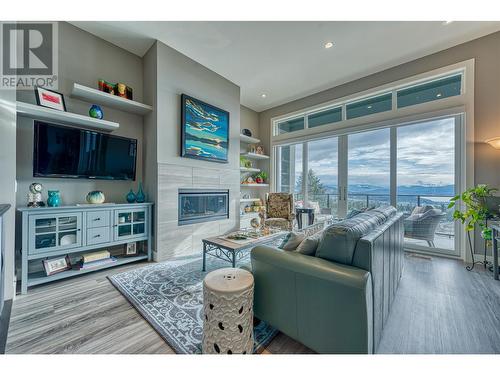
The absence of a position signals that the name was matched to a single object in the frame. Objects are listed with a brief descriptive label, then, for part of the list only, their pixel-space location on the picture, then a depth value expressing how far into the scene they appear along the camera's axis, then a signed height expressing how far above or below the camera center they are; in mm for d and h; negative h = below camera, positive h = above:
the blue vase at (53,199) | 2434 -153
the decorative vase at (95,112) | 2811 +1027
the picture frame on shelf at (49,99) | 2404 +1060
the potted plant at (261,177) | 5605 +290
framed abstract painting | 3459 +1032
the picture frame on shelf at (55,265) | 2363 -935
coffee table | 2322 -679
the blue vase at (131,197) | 3112 -156
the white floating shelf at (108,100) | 2652 +1225
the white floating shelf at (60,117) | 2246 +849
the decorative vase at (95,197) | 2760 -143
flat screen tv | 2414 +430
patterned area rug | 1499 -1103
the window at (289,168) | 5352 +522
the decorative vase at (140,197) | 3158 -157
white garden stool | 1221 -778
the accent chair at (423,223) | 3480 -595
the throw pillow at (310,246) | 1436 -405
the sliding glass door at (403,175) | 3393 +264
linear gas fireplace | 3480 -334
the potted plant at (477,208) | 2617 -248
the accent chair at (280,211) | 4012 -486
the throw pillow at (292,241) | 1560 -409
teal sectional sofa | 1135 -626
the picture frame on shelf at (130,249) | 3066 -936
